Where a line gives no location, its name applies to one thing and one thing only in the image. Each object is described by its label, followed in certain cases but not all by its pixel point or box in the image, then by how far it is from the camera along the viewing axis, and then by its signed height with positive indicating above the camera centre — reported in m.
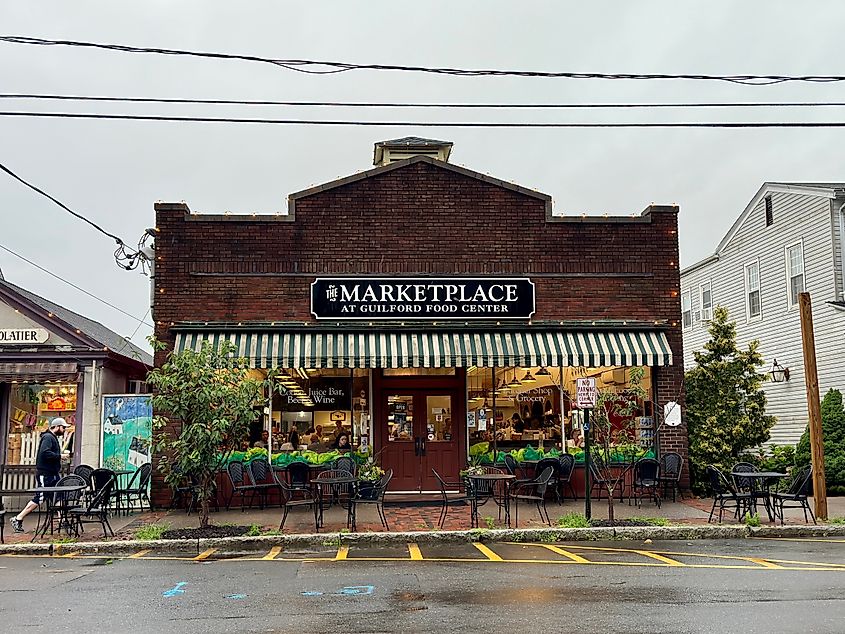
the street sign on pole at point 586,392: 14.62 +0.68
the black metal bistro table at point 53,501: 13.75 -0.98
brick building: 17.44 +2.57
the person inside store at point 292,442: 17.83 -0.09
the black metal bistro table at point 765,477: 14.79 -0.75
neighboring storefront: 17.39 +1.41
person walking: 15.14 -0.35
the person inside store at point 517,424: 18.31 +0.23
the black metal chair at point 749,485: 14.82 -0.92
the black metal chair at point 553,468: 17.17 -0.64
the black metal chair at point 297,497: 14.62 -1.08
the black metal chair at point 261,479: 16.98 -0.77
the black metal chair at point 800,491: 14.67 -1.01
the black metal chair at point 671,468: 17.64 -0.69
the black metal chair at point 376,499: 14.25 -1.04
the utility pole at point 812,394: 15.20 +0.64
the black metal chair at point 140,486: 17.00 -0.89
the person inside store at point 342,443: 18.02 -0.12
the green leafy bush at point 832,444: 19.27 -0.29
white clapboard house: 22.70 +4.34
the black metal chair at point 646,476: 17.20 -0.83
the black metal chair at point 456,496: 17.44 -1.20
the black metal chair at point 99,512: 14.13 -1.10
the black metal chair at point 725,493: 14.78 -1.04
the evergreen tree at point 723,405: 18.41 +0.58
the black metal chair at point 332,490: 14.90 -0.97
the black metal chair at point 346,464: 16.16 -0.49
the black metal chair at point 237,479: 16.88 -0.77
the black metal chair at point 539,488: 15.12 -0.97
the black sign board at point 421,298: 17.67 +2.74
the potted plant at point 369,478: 16.09 -0.76
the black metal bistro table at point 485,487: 14.65 -0.89
